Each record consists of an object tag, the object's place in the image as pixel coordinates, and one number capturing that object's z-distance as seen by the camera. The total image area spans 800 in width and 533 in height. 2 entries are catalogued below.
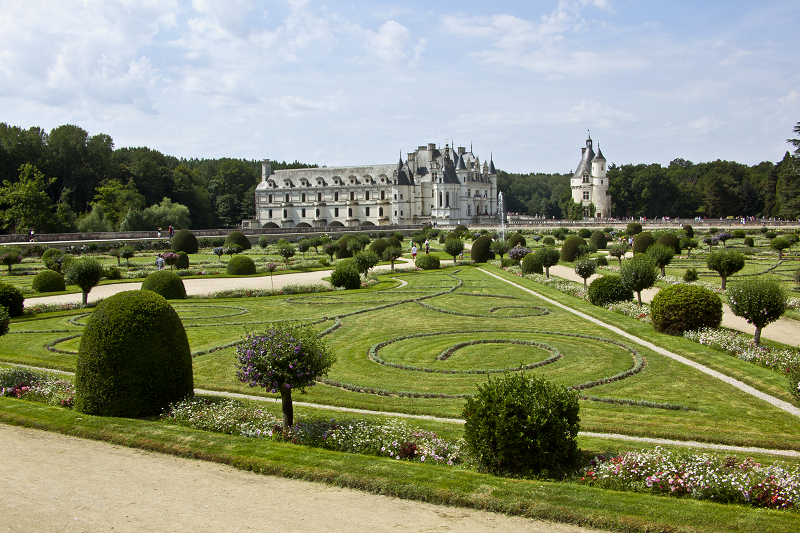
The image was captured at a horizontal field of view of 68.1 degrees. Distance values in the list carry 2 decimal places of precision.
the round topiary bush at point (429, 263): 31.92
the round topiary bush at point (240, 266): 29.83
